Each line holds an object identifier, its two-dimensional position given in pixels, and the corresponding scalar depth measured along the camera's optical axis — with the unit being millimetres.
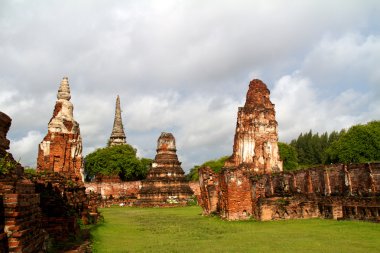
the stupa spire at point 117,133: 71394
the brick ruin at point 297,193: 14898
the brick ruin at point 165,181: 38000
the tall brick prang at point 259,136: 30578
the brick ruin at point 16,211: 5738
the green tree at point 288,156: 59344
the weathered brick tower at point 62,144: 19203
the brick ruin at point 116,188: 47812
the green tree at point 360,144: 41531
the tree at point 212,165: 65412
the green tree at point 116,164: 58081
